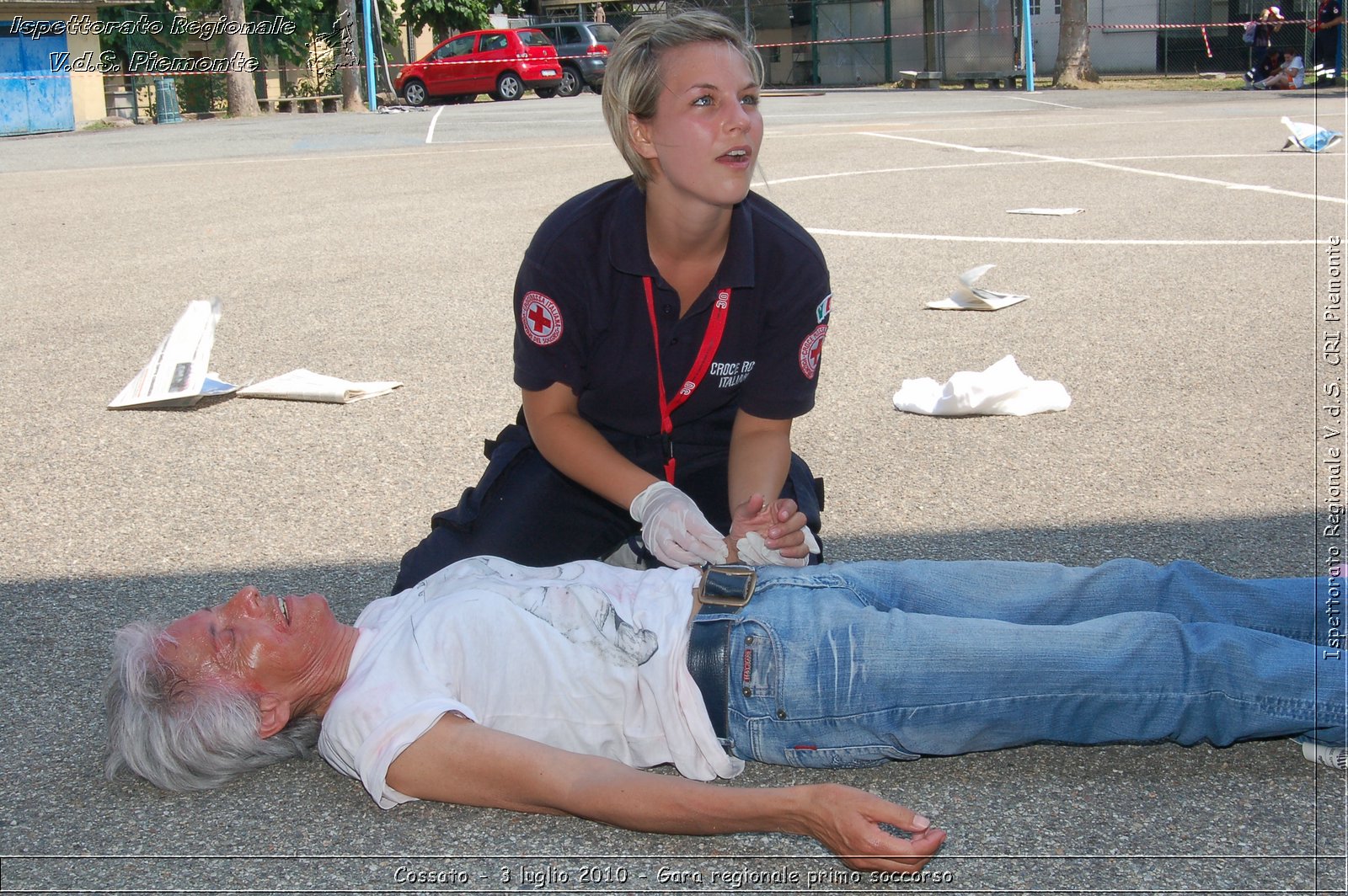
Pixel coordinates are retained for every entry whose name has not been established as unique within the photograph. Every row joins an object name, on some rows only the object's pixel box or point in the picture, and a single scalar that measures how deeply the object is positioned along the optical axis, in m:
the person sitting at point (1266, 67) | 22.88
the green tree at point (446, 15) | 40.35
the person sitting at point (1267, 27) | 23.64
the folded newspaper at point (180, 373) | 5.31
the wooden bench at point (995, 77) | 26.68
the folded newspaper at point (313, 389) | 5.30
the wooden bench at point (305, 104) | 33.25
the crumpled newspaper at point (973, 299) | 6.51
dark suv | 30.23
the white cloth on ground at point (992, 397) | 4.89
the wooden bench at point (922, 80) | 28.09
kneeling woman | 3.03
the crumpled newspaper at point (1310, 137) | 12.19
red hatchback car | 28.52
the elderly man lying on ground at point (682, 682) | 2.40
